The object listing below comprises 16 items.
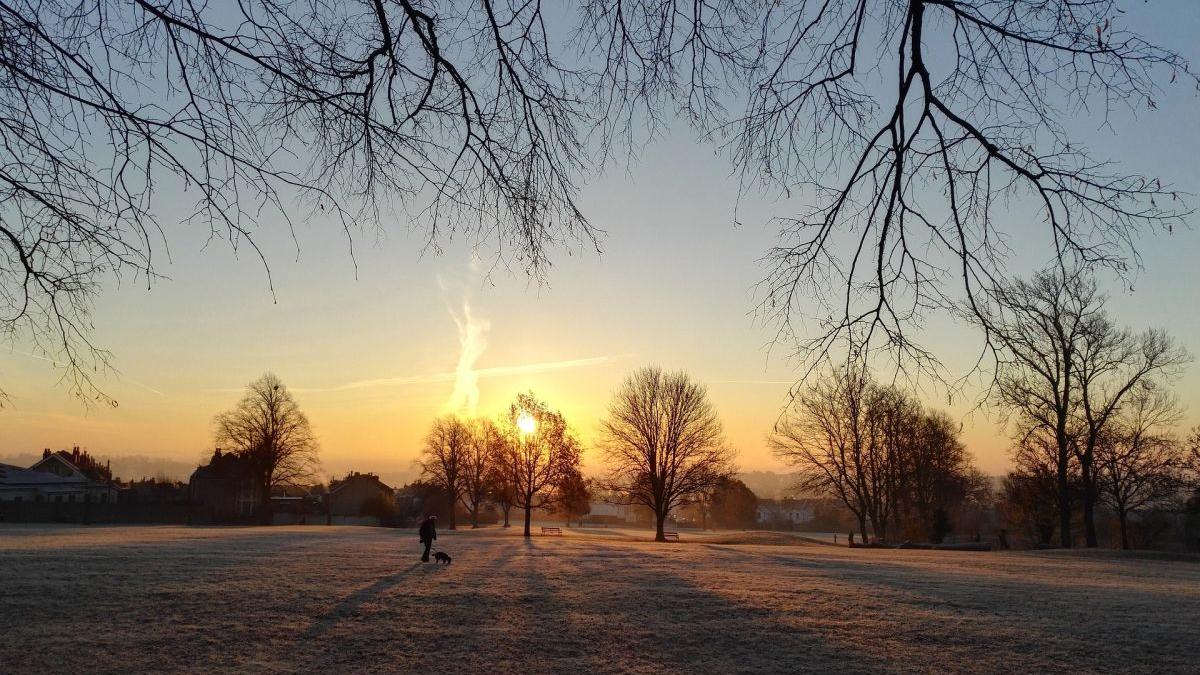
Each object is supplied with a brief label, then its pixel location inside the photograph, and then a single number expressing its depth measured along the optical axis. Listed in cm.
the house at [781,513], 15800
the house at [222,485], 8106
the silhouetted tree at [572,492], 5228
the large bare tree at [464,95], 391
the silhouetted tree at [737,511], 12769
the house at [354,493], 9019
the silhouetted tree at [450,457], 7694
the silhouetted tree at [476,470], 7731
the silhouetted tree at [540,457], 5266
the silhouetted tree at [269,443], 6906
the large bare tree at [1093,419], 3603
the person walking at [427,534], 2104
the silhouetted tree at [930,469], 5797
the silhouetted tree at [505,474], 5384
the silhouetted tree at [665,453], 5116
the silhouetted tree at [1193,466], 4301
